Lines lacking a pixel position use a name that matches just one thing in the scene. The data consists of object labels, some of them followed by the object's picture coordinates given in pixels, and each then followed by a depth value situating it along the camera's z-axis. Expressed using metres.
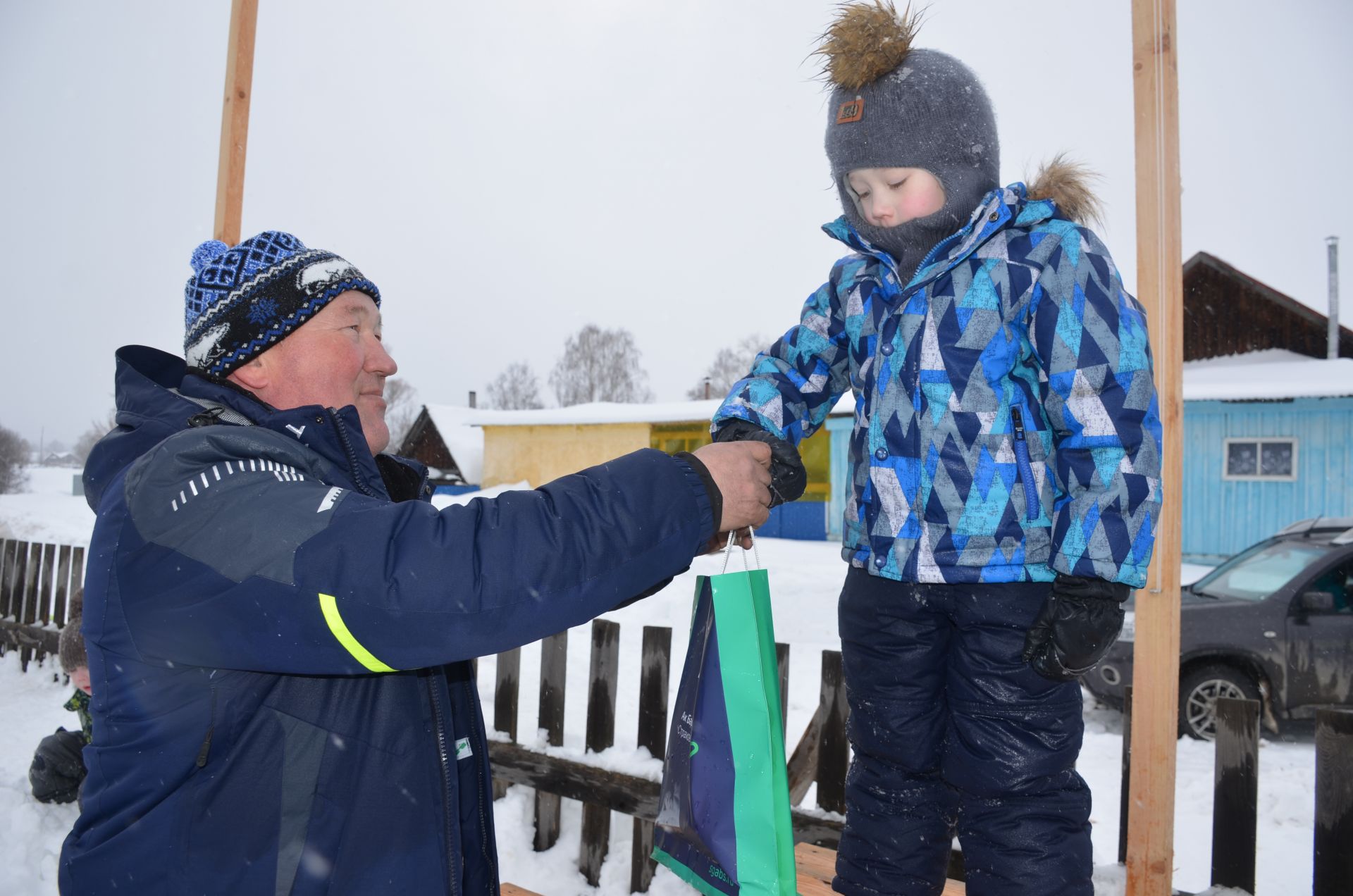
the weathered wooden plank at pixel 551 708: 3.38
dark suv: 5.06
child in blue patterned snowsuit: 1.53
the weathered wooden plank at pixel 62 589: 5.81
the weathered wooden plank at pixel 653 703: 3.12
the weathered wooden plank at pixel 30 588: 6.08
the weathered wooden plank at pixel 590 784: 2.72
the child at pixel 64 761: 3.57
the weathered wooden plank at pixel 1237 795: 2.27
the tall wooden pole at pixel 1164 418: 1.93
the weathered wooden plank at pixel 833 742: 2.85
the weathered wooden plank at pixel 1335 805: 2.03
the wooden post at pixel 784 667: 2.97
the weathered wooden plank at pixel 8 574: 6.29
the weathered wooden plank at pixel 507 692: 3.55
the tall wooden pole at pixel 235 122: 2.83
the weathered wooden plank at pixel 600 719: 3.23
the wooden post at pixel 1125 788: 2.58
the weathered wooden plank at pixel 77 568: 5.73
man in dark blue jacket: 1.06
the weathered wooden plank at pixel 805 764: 2.95
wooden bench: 2.06
